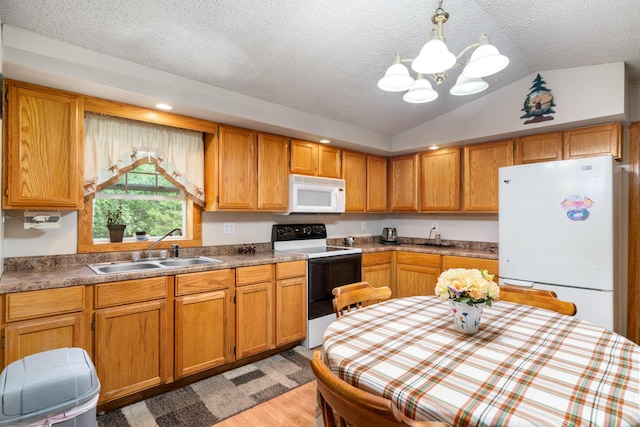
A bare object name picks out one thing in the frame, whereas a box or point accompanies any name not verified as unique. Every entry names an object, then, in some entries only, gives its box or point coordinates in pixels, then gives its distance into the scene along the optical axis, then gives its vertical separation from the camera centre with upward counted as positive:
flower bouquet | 1.31 -0.33
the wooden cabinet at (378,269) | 3.76 -0.65
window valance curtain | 2.43 +0.55
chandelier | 1.37 +0.69
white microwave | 3.35 +0.25
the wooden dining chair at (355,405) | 0.71 -0.45
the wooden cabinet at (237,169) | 2.88 +0.44
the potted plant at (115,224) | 2.57 -0.06
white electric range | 3.16 -0.54
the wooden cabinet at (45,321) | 1.76 -0.61
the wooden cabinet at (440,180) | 3.78 +0.45
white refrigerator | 2.41 -0.14
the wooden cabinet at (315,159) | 3.45 +0.66
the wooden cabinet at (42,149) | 1.98 +0.44
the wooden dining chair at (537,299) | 1.78 -0.50
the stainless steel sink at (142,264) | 2.28 -0.39
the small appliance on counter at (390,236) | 4.55 -0.29
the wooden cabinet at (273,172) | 3.16 +0.46
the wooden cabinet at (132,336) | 2.03 -0.81
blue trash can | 1.27 -0.74
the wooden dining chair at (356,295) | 1.85 -0.49
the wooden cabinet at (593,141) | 2.73 +0.67
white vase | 1.33 -0.43
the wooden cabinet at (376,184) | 4.27 +0.45
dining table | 0.83 -0.51
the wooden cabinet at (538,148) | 3.04 +0.68
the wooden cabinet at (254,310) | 2.68 -0.82
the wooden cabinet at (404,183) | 4.18 +0.46
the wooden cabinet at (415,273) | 3.67 -0.69
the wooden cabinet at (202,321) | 2.35 -0.82
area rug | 2.02 -1.30
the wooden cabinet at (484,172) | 3.41 +0.50
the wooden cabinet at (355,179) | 3.99 +0.48
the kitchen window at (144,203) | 2.62 +0.12
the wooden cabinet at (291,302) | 2.93 -0.82
